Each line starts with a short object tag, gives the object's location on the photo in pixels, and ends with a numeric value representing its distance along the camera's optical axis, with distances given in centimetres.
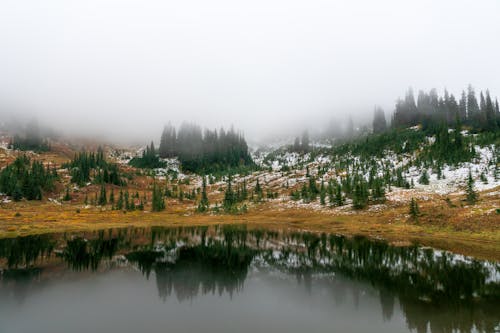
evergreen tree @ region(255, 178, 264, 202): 16658
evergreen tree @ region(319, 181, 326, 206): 12996
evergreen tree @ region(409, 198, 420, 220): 8444
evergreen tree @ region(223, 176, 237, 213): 14688
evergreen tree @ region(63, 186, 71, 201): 16031
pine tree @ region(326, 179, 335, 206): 12781
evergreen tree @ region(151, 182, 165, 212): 14885
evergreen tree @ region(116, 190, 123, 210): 14641
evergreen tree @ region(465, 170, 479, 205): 8434
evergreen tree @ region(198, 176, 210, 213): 14850
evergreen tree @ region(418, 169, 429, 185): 12788
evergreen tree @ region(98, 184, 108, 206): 15765
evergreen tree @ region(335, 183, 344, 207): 12226
